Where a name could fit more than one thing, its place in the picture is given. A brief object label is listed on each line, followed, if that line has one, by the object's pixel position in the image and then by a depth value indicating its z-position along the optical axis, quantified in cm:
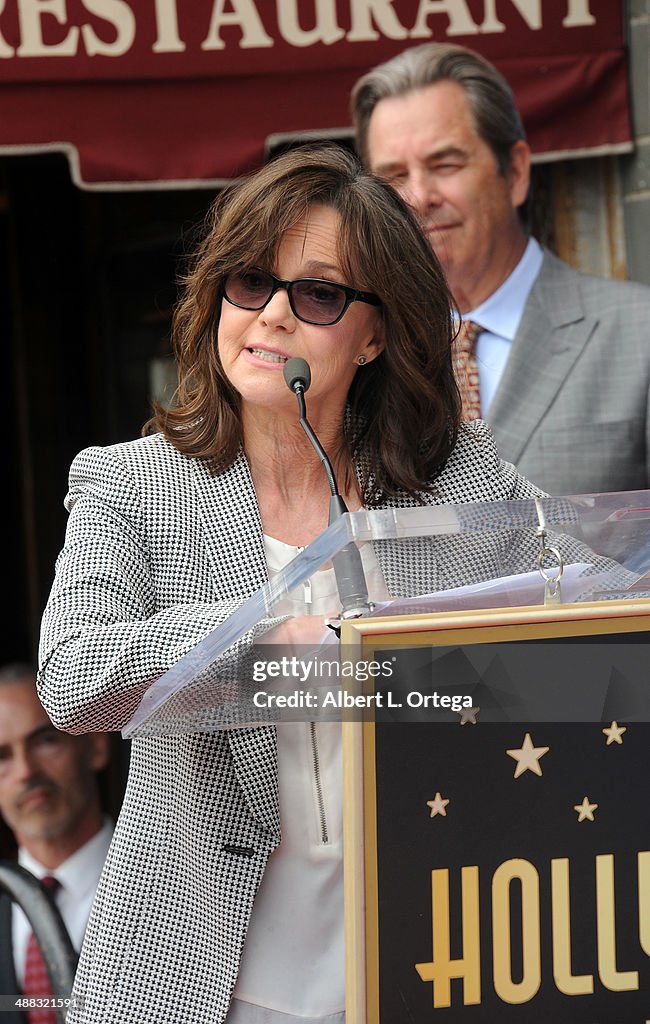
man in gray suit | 752
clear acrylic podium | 647
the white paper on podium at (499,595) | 648
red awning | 783
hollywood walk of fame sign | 644
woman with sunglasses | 665
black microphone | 647
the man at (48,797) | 788
